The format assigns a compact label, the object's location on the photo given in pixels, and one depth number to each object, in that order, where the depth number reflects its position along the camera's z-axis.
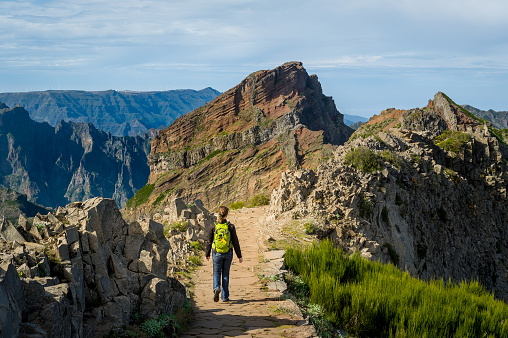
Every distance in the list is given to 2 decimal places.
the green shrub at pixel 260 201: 29.60
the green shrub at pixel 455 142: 29.27
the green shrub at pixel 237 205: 30.63
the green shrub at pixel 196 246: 14.22
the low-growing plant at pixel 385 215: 17.63
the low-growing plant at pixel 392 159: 20.42
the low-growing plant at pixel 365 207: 16.64
